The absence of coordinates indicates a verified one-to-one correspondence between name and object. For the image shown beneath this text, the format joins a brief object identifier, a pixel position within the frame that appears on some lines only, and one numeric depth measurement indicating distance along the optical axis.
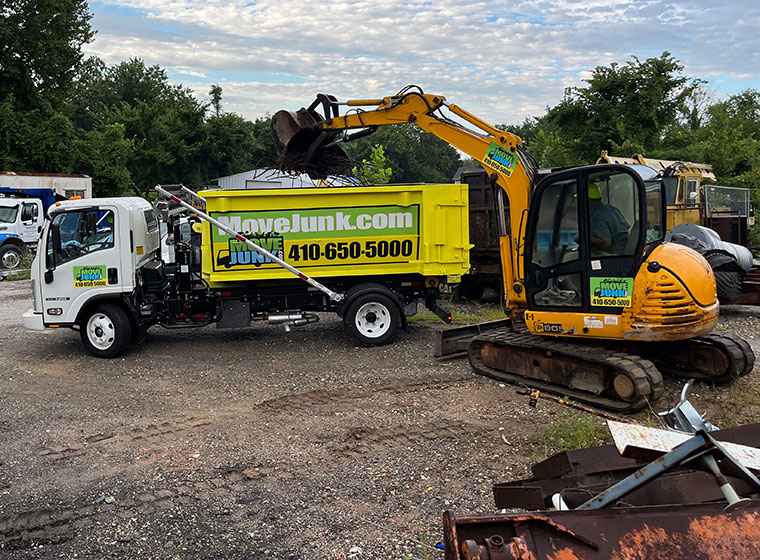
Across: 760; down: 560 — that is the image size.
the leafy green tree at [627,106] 29.12
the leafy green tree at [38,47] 32.84
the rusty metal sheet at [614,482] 3.00
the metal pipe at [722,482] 2.55
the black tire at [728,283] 11.86
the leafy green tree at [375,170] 33.09
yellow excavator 6.81
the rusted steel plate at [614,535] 2.43
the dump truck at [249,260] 9.50
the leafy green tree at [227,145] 49.41
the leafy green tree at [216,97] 54.80
